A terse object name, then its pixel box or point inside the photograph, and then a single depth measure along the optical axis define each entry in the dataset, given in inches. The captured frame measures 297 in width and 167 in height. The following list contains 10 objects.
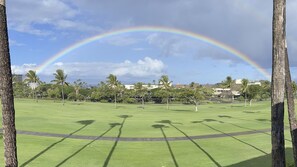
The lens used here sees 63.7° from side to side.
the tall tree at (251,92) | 4101.0
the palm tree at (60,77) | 3529.7
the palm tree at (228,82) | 4602.1
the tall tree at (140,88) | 3855.8
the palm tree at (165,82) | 3642.6
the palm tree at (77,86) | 4370.7
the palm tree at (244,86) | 4058.3
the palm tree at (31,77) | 3795.4
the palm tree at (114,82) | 3706.5
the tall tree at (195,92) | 3168.3
